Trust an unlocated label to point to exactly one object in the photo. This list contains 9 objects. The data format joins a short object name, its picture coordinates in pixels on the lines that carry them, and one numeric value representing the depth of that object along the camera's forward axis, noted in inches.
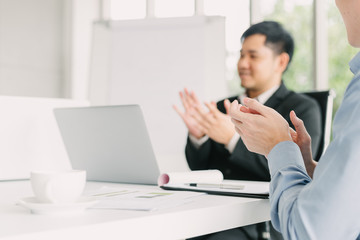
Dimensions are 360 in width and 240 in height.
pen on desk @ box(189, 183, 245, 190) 73.8
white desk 56.6
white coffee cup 61.5
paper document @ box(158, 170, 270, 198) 72.5
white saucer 60.8
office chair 109.3
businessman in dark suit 103.9
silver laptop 79.3
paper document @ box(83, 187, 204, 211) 63.9
